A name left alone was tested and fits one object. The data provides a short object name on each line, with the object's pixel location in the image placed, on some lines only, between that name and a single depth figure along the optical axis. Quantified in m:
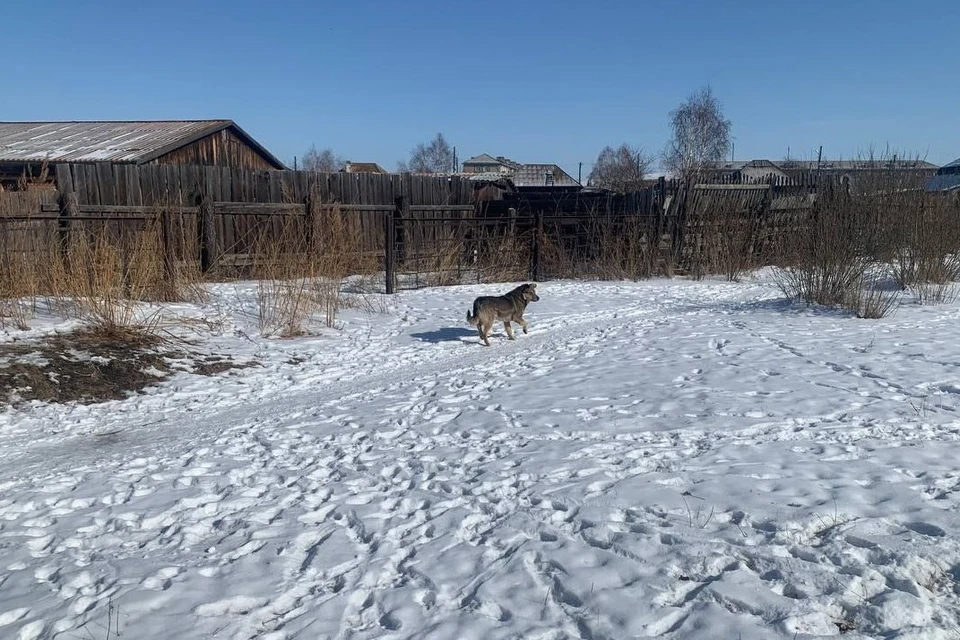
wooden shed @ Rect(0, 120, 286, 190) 22.36
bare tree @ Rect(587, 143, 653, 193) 27.26
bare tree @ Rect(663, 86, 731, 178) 53.72
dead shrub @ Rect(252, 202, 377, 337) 10.94
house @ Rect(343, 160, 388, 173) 64.69
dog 10.45
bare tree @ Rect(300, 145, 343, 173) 91.70
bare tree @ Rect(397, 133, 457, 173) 93.88
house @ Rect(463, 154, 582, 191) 58.91
